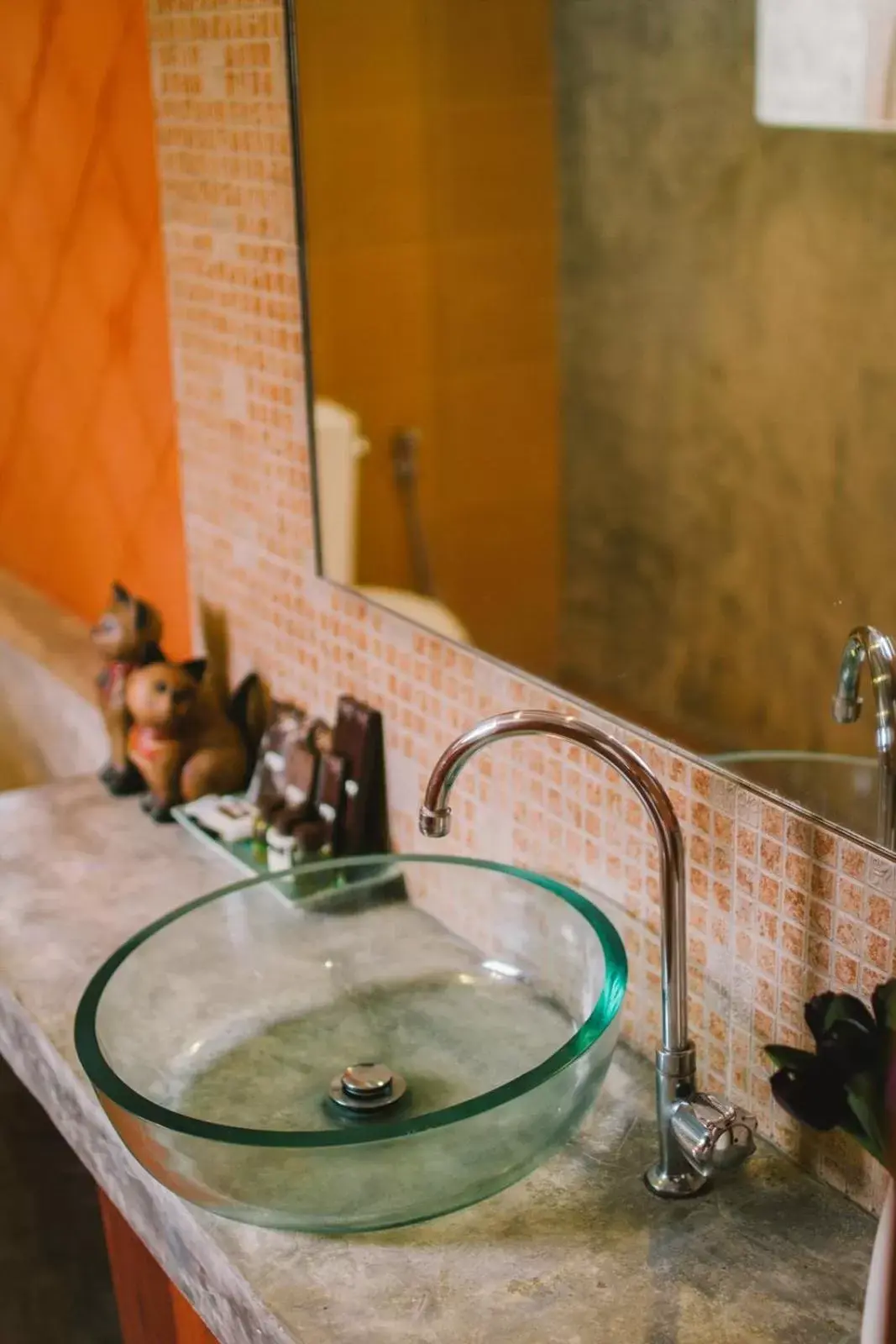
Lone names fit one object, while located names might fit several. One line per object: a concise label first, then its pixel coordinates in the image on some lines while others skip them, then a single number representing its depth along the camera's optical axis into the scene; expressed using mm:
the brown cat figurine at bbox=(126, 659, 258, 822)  1662
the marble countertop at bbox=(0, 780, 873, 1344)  976
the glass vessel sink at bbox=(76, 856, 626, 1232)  1056
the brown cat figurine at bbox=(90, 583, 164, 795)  1734
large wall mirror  1305
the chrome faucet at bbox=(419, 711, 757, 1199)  1041
